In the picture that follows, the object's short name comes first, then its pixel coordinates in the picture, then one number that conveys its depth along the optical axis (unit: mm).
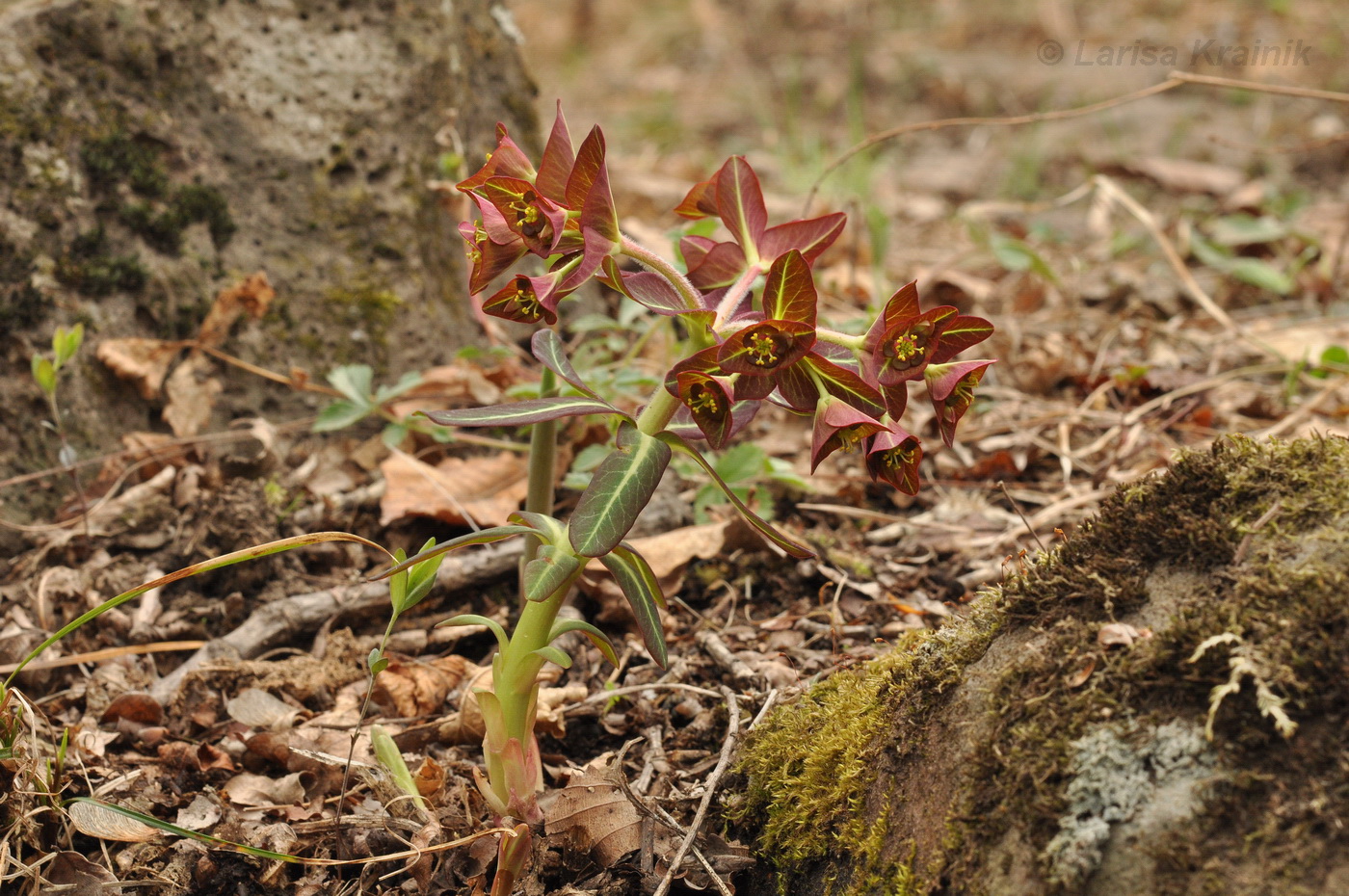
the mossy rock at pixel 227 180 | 862
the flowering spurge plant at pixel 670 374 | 652
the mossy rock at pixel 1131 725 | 608
